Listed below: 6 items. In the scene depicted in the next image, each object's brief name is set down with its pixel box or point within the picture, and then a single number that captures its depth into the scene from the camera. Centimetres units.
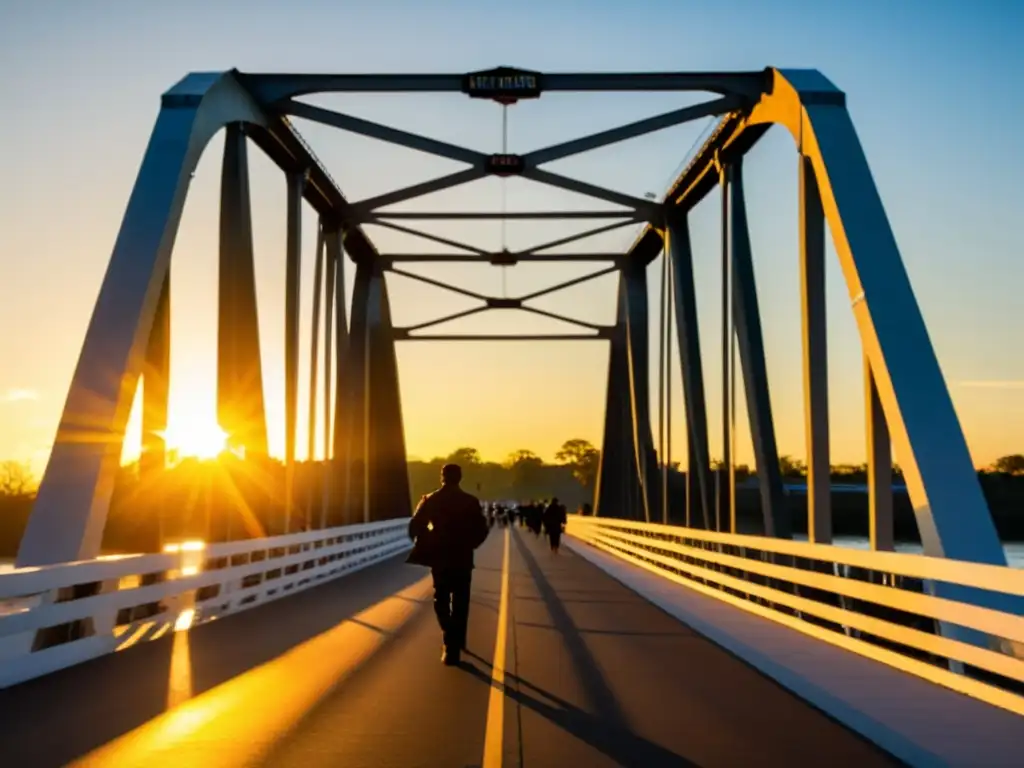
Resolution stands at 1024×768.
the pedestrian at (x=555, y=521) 3691
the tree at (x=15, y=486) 6125
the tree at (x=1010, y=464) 15250
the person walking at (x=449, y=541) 1107
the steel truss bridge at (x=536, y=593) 735
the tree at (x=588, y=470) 18080
